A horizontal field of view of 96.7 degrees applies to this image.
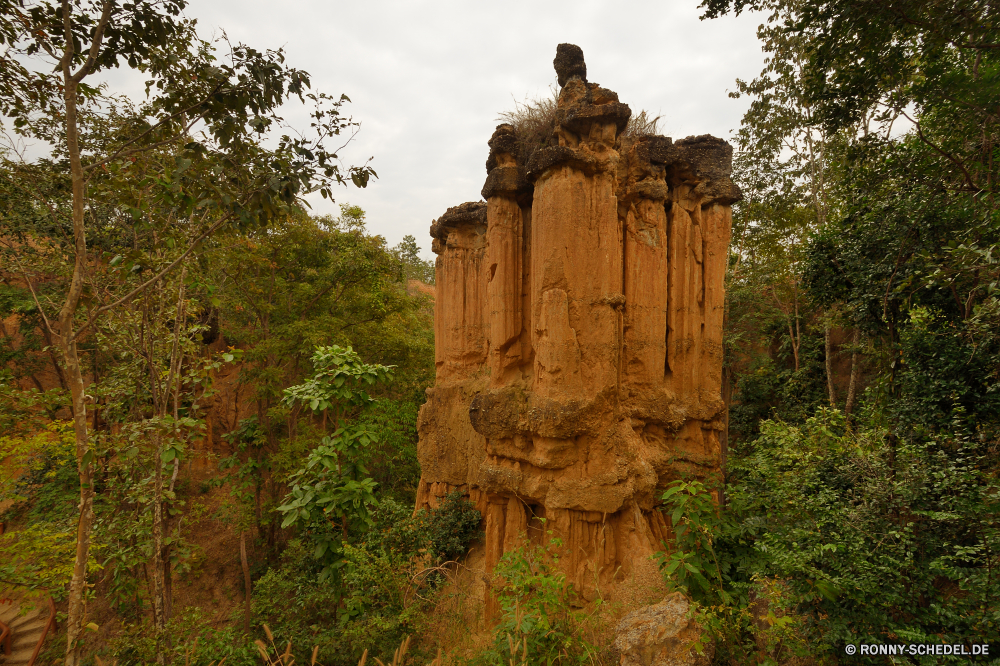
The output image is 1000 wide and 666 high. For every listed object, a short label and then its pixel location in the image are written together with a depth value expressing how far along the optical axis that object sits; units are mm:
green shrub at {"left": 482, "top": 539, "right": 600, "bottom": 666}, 4469
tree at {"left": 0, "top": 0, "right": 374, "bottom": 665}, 3912
